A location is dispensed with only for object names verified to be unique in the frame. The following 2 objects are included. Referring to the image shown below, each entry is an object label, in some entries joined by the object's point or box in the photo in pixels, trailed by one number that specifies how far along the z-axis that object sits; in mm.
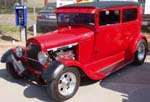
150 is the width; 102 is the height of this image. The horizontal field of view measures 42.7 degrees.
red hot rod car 3829
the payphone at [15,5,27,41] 7126
